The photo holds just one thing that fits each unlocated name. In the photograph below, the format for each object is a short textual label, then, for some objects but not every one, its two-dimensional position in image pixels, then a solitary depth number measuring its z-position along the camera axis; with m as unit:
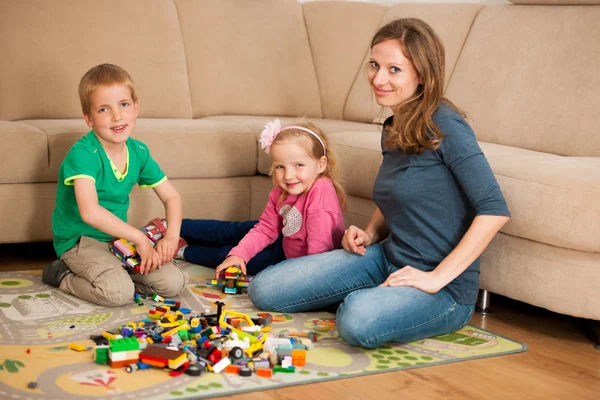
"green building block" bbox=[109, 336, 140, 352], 1.64
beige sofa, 1.99
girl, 2.25
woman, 1.82
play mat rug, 1.53
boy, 2.18
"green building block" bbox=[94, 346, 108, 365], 1.65
